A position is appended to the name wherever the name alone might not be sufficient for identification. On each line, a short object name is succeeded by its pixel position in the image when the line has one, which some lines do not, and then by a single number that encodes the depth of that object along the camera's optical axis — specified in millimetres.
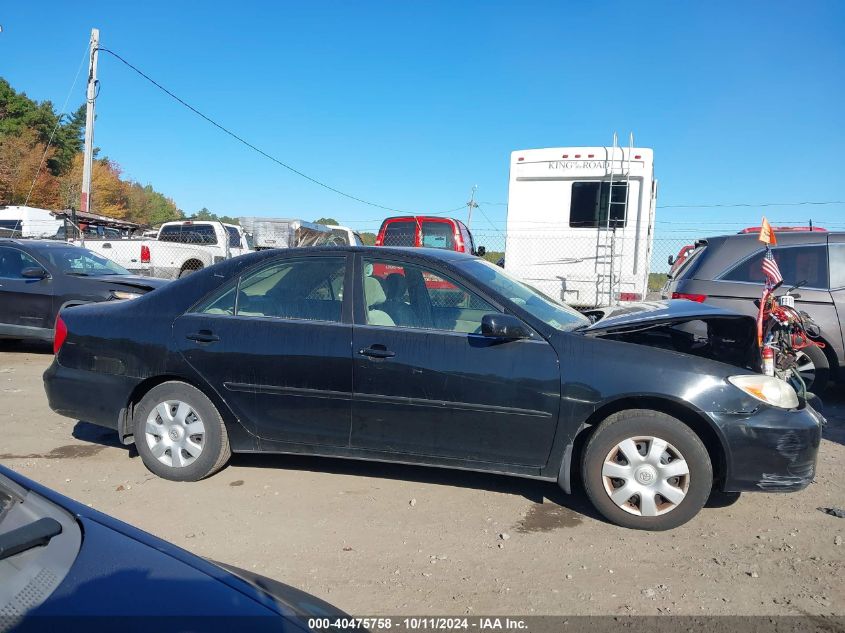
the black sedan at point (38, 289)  8586
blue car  1491
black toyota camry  3596
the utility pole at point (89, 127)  18875
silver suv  6578
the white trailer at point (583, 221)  10578
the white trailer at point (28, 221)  21547
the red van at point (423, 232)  12789
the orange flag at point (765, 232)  5786
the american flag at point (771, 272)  5695
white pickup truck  14516
